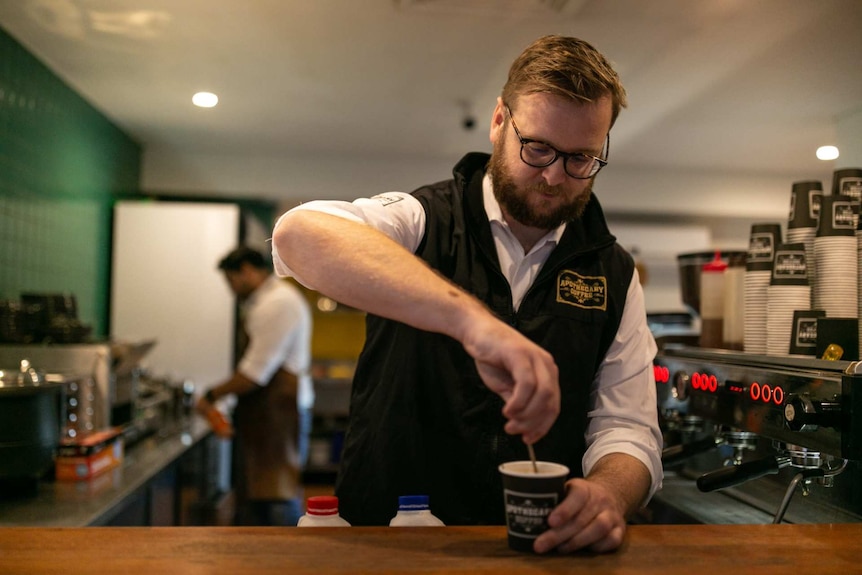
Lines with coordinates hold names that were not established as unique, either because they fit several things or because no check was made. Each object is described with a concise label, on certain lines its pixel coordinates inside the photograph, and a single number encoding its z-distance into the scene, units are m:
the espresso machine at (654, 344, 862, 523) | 1.30
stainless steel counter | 2.04
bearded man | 1.32
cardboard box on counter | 2.53
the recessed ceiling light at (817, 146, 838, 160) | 2.25
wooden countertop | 0.86
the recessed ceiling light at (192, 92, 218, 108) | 3.94
